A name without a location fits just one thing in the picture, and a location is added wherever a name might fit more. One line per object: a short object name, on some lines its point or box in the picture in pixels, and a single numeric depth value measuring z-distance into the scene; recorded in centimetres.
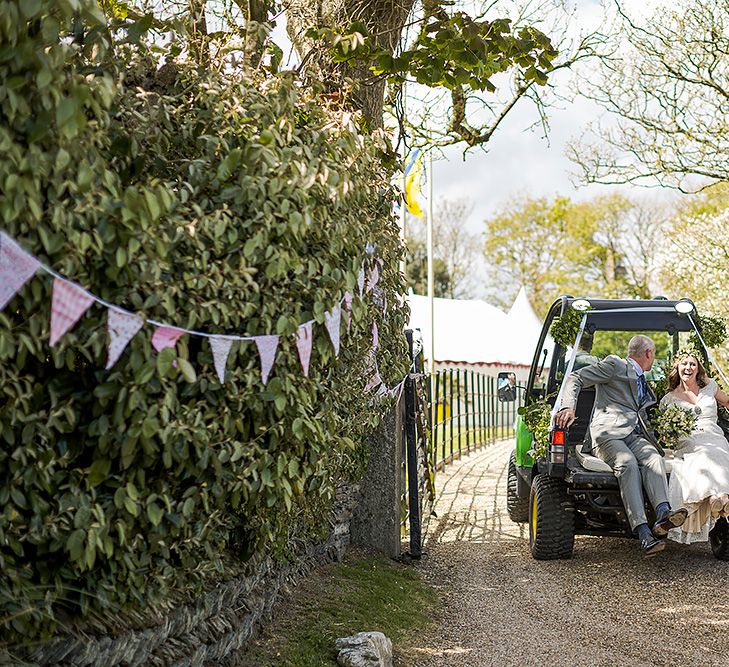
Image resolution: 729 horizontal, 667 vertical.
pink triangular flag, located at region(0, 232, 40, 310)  295
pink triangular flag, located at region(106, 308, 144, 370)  327
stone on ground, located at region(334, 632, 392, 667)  484
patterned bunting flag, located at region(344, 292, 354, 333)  454
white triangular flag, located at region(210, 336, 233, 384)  367
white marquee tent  2561
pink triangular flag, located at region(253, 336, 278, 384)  385
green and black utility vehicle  751
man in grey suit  708
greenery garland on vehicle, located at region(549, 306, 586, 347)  866
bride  719
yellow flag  1262
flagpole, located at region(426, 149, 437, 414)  2075
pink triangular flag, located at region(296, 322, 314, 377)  409
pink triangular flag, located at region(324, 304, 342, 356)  426
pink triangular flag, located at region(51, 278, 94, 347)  310
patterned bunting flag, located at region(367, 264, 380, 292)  543
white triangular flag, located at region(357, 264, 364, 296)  475
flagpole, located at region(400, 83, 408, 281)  654
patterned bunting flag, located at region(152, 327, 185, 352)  340
